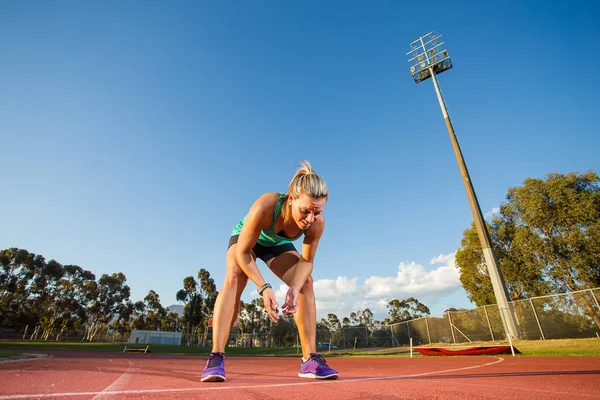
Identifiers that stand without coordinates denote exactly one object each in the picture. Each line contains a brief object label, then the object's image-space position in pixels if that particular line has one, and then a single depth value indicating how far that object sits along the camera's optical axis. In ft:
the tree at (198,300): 174.91
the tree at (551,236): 59.47
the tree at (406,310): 238.25
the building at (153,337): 154.92
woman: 8.25
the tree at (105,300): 166.20
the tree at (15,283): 127.03
